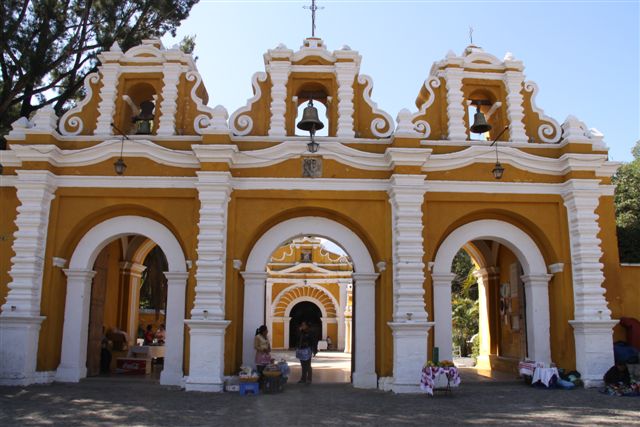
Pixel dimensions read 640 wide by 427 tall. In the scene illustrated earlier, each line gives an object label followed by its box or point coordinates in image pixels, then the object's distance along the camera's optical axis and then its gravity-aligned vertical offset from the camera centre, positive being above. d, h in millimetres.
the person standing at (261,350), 11539 -518
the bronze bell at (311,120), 11852 +3817
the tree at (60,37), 14984 +7052
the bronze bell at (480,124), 12388 +3951
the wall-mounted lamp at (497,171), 11977 +2936
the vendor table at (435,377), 10641 -902
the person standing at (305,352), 12516 -592
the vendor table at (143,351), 14772 -715
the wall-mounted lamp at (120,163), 11812 +2967
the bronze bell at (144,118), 12969 +4346
